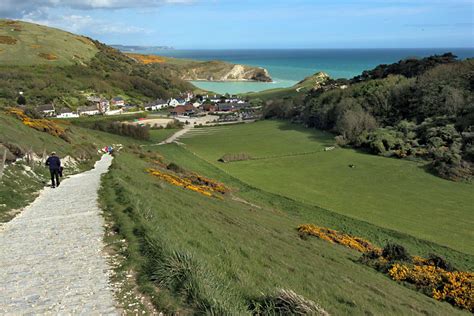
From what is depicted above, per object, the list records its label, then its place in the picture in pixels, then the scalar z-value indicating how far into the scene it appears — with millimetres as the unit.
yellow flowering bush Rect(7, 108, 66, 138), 36719
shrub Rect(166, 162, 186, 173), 37656
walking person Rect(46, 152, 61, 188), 20203
